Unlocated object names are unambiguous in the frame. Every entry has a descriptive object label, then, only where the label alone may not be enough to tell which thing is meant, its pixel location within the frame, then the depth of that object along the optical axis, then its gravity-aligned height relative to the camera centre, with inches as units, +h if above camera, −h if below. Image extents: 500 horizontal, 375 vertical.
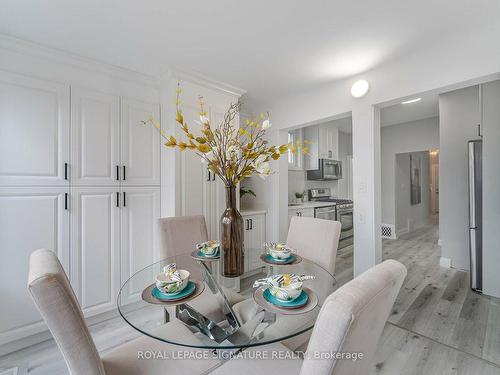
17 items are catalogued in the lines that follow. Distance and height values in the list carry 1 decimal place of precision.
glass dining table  37.6 -24.2
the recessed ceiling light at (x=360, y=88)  87.2 +39.7
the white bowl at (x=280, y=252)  60.3 -17.5
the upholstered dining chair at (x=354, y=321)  19.9 -12.8
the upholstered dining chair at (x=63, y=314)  25.4 -14.9
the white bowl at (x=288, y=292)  38.8 -18.1
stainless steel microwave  173.8 +14.0
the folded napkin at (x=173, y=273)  42.6 -16.8
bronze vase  53.3 -11.7
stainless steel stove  163.2 -17.3
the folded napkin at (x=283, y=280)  40.6 -17.2
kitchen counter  141.9 -11.6
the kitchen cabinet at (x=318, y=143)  174.9 +36.2
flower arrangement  48.5 +7.8
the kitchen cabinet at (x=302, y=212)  138.6 -15.5
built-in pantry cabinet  67.2 +0.9
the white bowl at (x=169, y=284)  41.5 -18.0
